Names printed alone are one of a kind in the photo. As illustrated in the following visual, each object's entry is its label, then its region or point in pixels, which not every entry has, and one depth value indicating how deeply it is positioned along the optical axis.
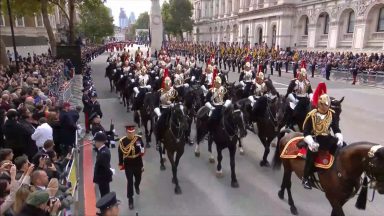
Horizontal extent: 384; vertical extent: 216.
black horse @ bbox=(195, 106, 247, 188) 7.63
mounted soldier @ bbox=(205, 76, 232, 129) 8.31
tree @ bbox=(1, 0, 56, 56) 28.64
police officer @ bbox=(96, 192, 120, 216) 3.30
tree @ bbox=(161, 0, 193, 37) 76.19
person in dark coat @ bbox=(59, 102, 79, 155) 7.71
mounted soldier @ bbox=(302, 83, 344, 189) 5.59
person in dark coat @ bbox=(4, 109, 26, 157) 6.62
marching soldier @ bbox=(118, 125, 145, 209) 6.36
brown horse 4.46
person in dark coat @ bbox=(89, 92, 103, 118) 10.49
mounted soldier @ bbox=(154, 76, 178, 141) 8.05
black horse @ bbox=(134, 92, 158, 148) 10.32
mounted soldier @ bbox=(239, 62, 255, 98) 12.06
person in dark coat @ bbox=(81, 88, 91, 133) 11.05
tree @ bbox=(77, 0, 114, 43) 61.48
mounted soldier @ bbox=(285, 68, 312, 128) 9.43
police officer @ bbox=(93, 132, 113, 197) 5.98
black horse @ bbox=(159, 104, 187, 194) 7.56
